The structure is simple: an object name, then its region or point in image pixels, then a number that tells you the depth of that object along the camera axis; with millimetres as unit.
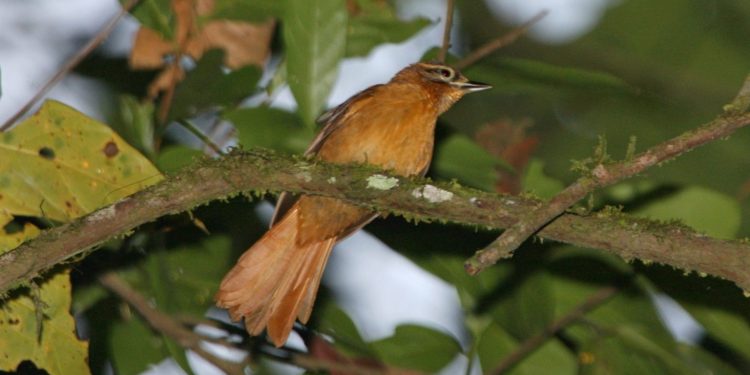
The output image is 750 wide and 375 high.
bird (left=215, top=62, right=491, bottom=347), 8961
